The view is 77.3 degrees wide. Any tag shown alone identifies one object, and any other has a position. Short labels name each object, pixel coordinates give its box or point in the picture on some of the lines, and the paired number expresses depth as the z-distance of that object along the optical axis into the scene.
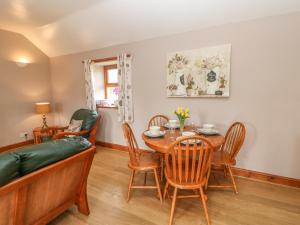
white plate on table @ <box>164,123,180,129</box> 2.73
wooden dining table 1.96
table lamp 4.44
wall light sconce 4.39
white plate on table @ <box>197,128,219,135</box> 2.39
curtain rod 3.92
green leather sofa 1.22
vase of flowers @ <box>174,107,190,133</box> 2.37
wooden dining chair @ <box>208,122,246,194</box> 2.26
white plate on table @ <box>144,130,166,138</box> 2.29
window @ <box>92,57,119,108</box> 4.39
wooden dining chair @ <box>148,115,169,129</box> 3.27
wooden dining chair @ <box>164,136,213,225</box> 1.71
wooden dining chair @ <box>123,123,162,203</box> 2.19
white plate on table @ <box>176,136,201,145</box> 1.92
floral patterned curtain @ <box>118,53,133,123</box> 3.72
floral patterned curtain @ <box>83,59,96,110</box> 4.25
